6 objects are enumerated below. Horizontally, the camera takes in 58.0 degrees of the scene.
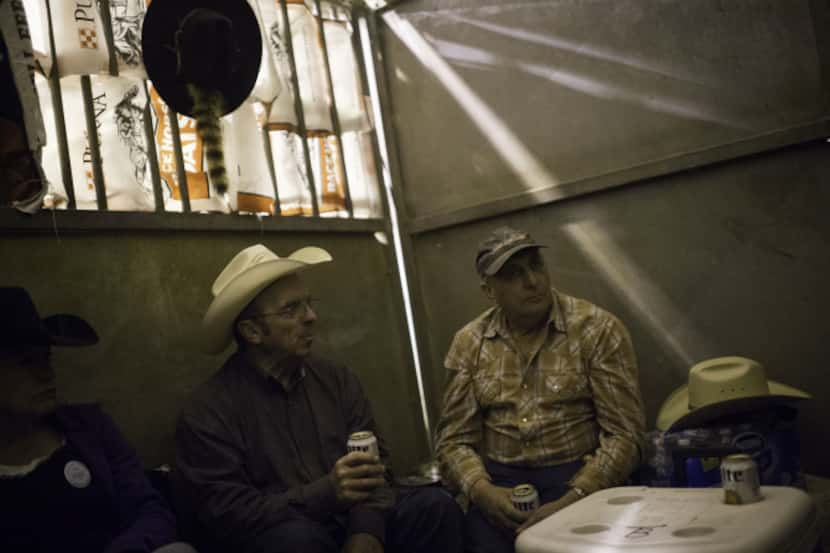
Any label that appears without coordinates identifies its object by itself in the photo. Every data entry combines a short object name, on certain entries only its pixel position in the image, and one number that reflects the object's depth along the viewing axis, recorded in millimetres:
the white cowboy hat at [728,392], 3049
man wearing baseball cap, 3068
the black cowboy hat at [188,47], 3336
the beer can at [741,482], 2047
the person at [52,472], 2418
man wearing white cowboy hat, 2768
